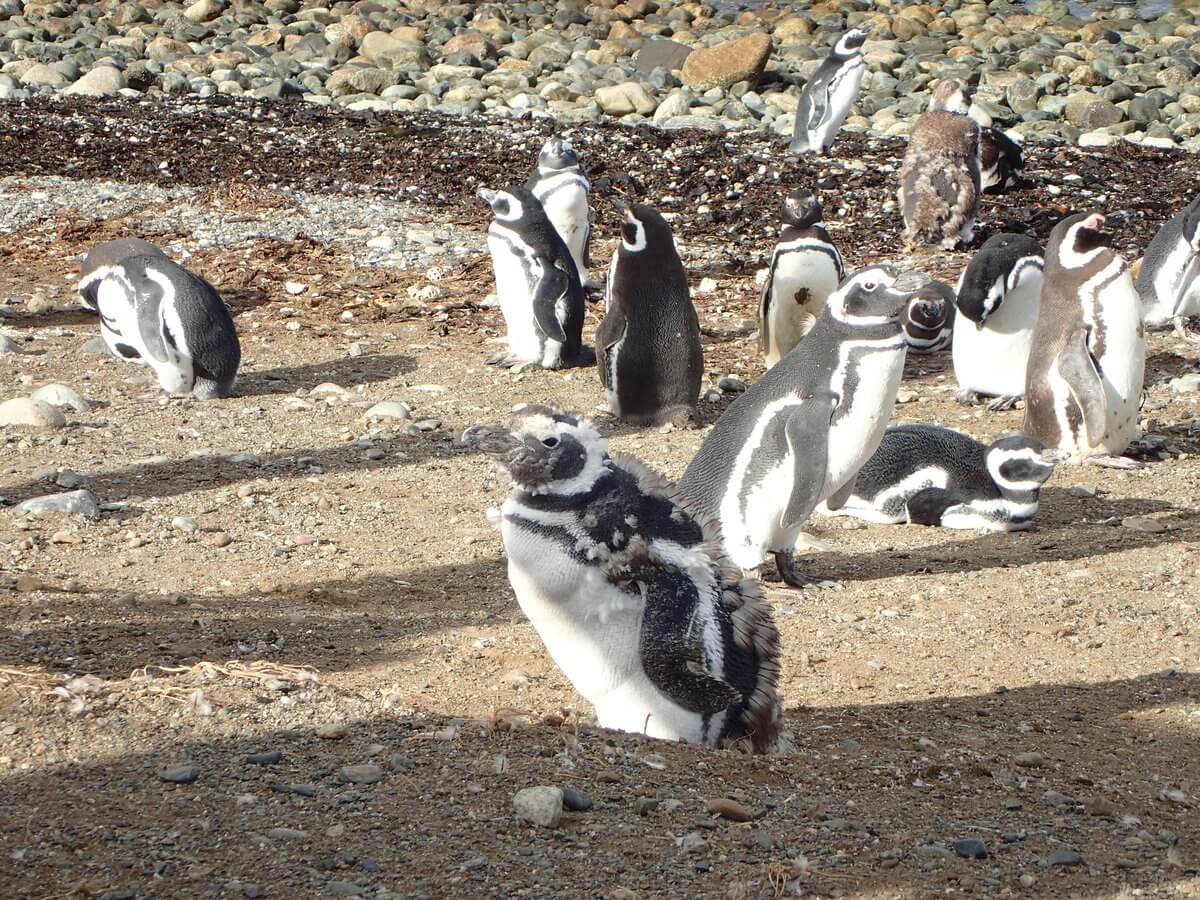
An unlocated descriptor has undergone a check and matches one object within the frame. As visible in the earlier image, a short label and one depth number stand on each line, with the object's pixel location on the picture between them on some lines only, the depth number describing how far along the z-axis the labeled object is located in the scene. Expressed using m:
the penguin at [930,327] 16.91
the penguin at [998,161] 24.19
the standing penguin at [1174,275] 17.89
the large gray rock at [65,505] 10.90
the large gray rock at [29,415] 13.39
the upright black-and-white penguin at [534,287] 16.47
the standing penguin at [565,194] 19.80
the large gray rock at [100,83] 37.00
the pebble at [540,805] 5.64
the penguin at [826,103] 29.08
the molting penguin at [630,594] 6.59
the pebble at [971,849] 5.81
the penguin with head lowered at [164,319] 14.89
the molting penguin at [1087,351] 13.55
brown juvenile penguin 21.37
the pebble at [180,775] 5.78
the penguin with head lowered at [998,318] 14.93
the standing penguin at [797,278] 16.09
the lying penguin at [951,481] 12.03
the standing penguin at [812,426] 10.32
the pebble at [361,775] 5.93
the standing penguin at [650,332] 14.62
